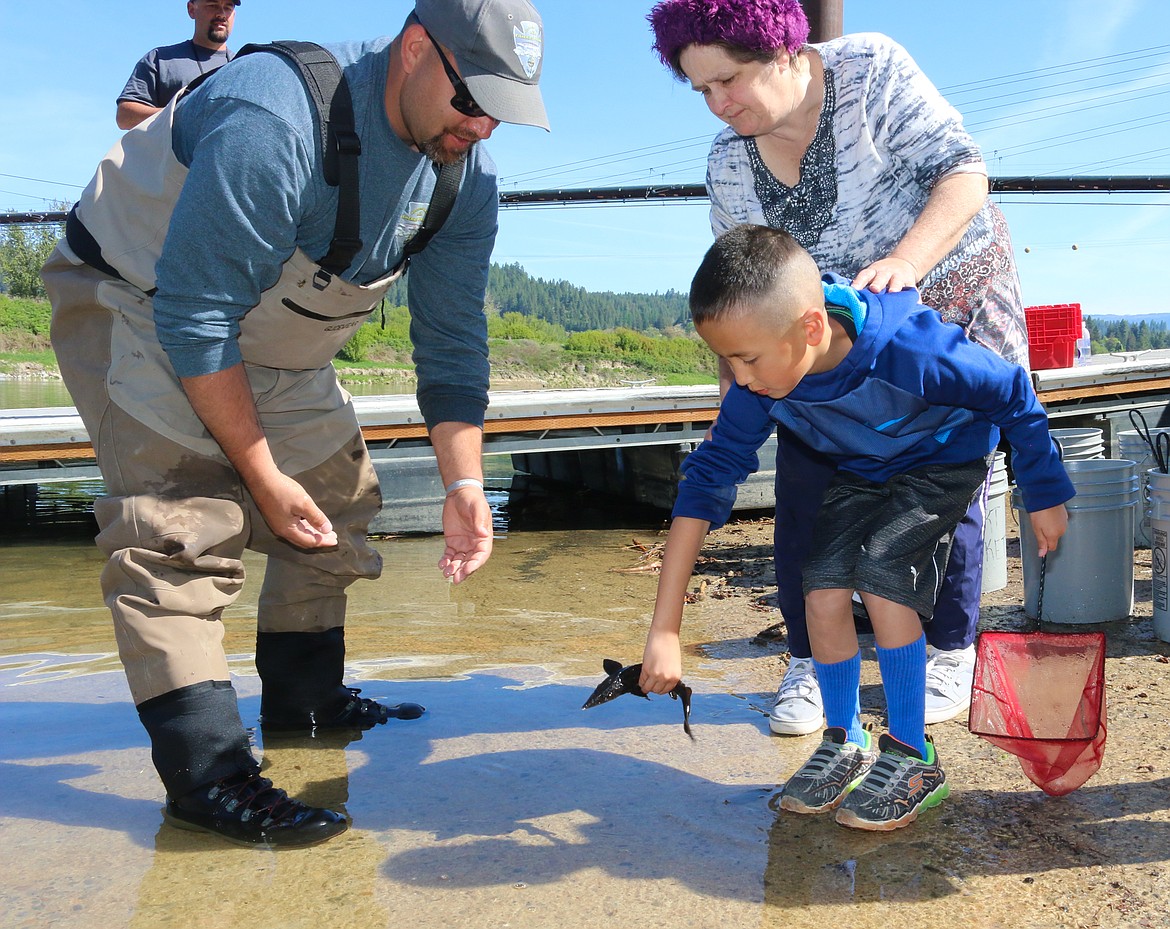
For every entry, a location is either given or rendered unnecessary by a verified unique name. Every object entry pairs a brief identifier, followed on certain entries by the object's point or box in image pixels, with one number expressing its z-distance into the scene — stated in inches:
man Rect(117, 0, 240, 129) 201.9
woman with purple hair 104.0
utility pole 203.6
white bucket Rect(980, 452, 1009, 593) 199.9
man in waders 93.6
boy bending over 91.2
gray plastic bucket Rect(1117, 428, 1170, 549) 230.7
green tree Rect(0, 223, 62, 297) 4143.7
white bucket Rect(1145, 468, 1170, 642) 160.9
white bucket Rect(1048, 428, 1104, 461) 225.9
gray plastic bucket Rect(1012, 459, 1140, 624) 172.1
